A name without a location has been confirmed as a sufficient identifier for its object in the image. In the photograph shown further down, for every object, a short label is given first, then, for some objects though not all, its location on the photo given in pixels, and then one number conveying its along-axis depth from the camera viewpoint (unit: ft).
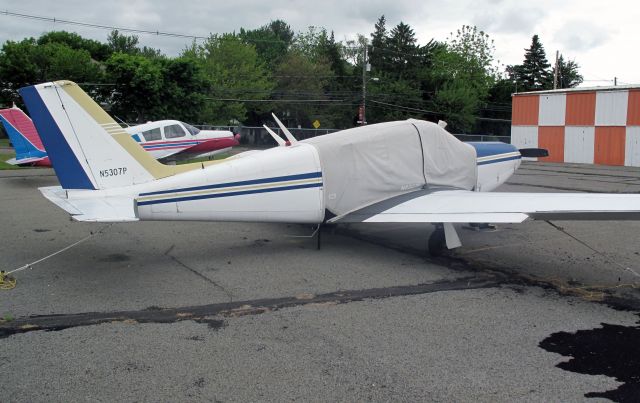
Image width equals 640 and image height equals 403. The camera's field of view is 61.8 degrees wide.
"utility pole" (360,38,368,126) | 153.52
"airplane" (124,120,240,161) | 64.13
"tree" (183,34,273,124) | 219.41
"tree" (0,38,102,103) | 161.38
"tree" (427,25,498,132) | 230.27
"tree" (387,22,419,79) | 235.20
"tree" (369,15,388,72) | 237.04
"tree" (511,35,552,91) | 256.11
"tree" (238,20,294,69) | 315.17
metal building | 108.58
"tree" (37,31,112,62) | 209.27
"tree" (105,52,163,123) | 142.20
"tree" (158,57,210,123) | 145.89
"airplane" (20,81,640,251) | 23.16
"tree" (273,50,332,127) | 232.12
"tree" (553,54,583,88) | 284.82
